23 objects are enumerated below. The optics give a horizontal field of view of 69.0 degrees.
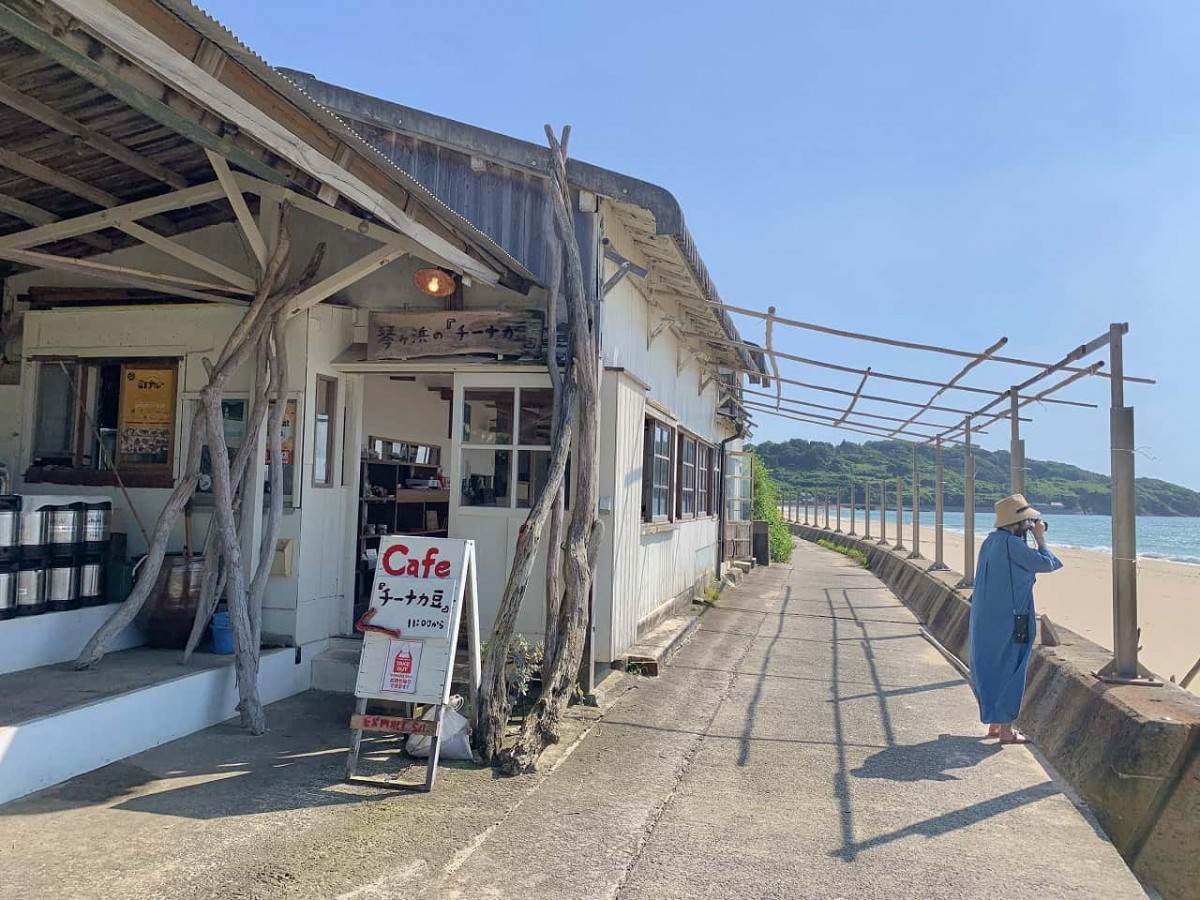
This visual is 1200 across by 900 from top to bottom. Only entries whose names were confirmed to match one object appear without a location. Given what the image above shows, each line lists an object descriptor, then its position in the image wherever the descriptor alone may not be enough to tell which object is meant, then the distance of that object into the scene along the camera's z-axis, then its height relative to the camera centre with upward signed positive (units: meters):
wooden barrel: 6.34 -0.89
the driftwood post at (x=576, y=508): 5.70 -0.12
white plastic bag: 5.22 -1.54
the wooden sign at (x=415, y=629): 4.93 -0.84
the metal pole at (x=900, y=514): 19.06 -0.32
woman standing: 5.86 -0.79
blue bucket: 6.29 -1.12
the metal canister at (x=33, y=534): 5.82 -0.40
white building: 5.76 +1.17
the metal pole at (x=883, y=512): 22.20 -0.36
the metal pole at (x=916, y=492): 16.08 +0.15
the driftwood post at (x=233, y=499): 5.71 -0.14
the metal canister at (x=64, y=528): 6.04 -0.37
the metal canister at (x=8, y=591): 5.57 -0.75
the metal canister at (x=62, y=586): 5.99 -0.76
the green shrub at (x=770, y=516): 22.67 -0.53
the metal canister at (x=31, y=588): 5.73 -0.76
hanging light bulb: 6.94 +1.63
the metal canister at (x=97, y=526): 6.32 -0.37
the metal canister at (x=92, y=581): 6.24 -0.76
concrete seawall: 4.22 -1.40
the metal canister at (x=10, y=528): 5.65 -0.35
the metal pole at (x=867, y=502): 24.91 -0.09
